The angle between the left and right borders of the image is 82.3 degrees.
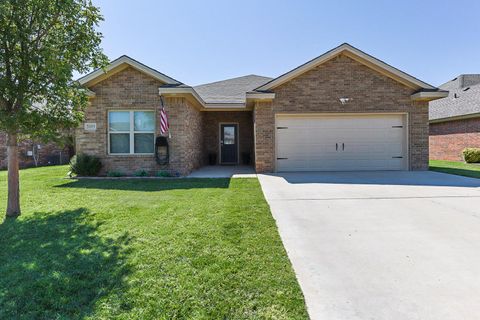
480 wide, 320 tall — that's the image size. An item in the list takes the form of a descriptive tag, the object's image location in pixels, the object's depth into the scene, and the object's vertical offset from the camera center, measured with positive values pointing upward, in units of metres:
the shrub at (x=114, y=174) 9.75 -0.69
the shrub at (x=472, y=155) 14.19 -0.18
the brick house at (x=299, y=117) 9.77 +1.39
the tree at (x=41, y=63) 4.50 +1.60
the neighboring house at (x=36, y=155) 15.38 +0.03
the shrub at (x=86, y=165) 9.62 -0.35
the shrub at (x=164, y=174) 9.60 -0.69
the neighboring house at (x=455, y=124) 14.98 +1.64
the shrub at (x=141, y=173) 9.80 -0.67
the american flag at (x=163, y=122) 9.50 +1.12
